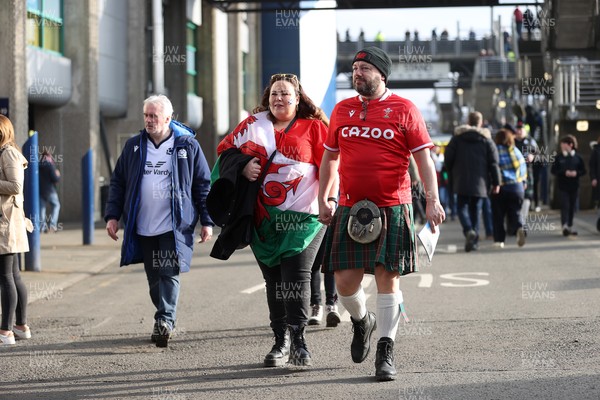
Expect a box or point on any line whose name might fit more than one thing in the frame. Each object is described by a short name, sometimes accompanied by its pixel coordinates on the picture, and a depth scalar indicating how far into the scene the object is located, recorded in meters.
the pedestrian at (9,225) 8.74
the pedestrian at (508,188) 17.14
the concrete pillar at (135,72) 30.16
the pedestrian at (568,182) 19.30
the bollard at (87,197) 18.78
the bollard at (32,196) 14.06
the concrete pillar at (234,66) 38.88
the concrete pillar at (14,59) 14.99
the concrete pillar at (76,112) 26.16
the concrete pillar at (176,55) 32.75
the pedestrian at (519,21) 46.81
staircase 34.53
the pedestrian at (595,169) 19.88
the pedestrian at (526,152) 18.59
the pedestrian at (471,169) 16.44
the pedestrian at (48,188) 22.19
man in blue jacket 8.60
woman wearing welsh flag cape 7.62
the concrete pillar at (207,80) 36.16
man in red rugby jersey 6.97
